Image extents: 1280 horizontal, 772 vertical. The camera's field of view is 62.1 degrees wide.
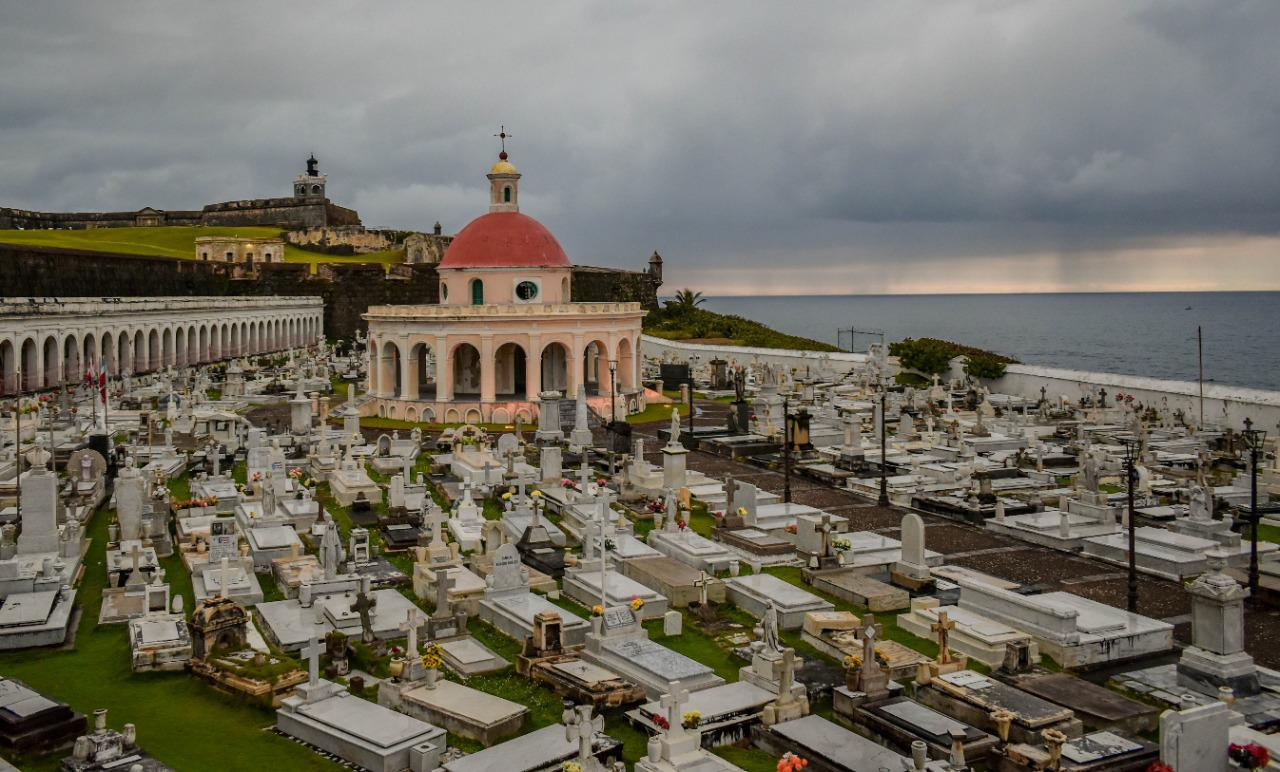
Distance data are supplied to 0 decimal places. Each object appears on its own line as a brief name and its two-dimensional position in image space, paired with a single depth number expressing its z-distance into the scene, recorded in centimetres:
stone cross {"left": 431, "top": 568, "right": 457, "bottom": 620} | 1240
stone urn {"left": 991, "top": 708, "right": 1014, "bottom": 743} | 924
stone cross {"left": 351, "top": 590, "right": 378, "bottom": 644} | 1196
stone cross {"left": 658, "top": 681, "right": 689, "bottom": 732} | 864
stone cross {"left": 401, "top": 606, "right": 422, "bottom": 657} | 1082
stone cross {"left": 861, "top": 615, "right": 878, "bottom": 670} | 1013
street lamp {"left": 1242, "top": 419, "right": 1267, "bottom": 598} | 1365
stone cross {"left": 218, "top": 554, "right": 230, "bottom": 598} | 1306
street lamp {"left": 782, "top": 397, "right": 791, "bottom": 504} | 1928
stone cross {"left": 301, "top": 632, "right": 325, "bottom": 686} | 997
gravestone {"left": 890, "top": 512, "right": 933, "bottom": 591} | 1423
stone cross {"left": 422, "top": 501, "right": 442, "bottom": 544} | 1530
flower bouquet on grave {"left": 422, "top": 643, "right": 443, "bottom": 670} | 1038
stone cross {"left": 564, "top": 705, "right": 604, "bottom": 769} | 828
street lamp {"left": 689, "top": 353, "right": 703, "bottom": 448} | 4494
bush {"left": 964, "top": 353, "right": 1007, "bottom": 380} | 3944
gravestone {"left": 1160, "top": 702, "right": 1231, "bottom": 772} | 834
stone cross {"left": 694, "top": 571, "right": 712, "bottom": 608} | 1353
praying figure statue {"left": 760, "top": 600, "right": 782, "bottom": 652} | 1075
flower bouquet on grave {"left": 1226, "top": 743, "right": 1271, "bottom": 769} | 828
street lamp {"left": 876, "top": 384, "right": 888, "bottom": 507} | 2006
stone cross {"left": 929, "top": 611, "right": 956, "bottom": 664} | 1091
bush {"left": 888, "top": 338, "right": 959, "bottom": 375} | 4088
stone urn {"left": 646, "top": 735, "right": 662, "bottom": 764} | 849
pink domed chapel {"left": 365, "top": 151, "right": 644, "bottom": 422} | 3369
